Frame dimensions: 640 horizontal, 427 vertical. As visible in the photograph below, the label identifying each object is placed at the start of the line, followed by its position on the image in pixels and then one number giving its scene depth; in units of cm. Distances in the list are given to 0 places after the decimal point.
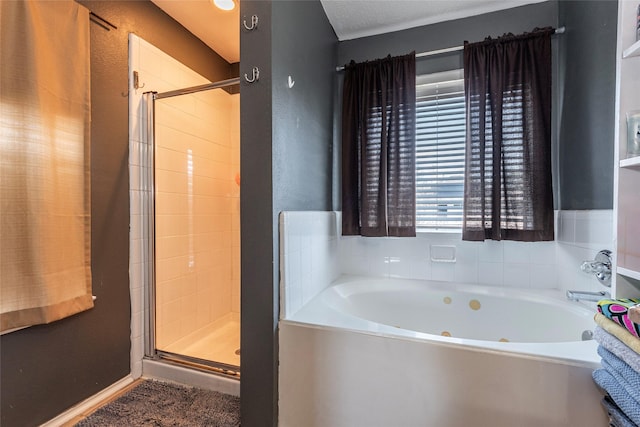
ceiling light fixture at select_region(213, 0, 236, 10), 182
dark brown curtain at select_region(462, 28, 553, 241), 159
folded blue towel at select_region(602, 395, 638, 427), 72
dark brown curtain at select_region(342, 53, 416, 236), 185
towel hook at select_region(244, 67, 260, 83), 121
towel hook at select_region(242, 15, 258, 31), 121
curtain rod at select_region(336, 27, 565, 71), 179
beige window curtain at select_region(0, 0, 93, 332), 114
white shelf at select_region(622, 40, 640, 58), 81
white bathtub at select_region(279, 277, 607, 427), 90
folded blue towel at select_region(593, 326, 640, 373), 69
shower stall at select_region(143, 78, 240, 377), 180
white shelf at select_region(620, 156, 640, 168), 78
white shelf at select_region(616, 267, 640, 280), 79
